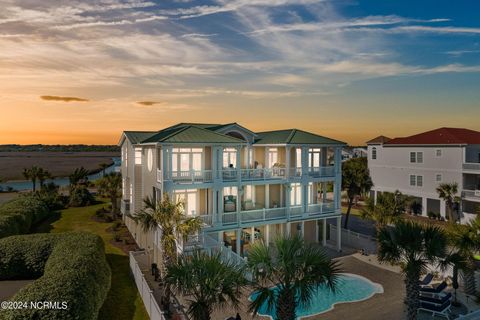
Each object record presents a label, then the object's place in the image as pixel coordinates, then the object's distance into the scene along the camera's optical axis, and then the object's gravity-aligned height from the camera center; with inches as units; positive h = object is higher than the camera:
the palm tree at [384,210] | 863.1 -146.1
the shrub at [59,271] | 455.1 -205.7
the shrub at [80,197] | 1648.6 -209.0
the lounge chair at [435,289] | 651.3 -270.5
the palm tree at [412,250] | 539.5 -158.4
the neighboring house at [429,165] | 1397.6 -38.8
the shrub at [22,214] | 944.4 -196.1
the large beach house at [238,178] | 857.5 -61.4
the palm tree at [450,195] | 1373.0 -164.1
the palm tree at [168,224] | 641.0 -137.3
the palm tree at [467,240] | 633.0 -165.1
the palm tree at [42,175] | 1935.3 -108.4
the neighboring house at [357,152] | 4685.0 +70.7
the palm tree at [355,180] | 1212.5 -87.0
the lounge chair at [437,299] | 619.8 -277.2
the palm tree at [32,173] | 1923.0 -95.3
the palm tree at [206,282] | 450.6 -178.0
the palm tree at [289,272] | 452.4 -164.4
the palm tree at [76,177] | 1849.4 -118.5
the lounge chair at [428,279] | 703.1 -272.9
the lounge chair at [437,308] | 613.6 -292.0
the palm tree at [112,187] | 1337.4 -127.3
